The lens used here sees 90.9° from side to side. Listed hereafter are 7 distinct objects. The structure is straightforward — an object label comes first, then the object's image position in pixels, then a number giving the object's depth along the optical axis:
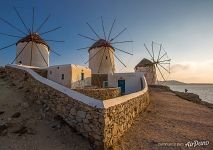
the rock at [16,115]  5.22
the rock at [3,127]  4.58
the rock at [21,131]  4.53
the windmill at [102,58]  14.99
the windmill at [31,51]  12.13
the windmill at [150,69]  19.88
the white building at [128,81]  11.58
